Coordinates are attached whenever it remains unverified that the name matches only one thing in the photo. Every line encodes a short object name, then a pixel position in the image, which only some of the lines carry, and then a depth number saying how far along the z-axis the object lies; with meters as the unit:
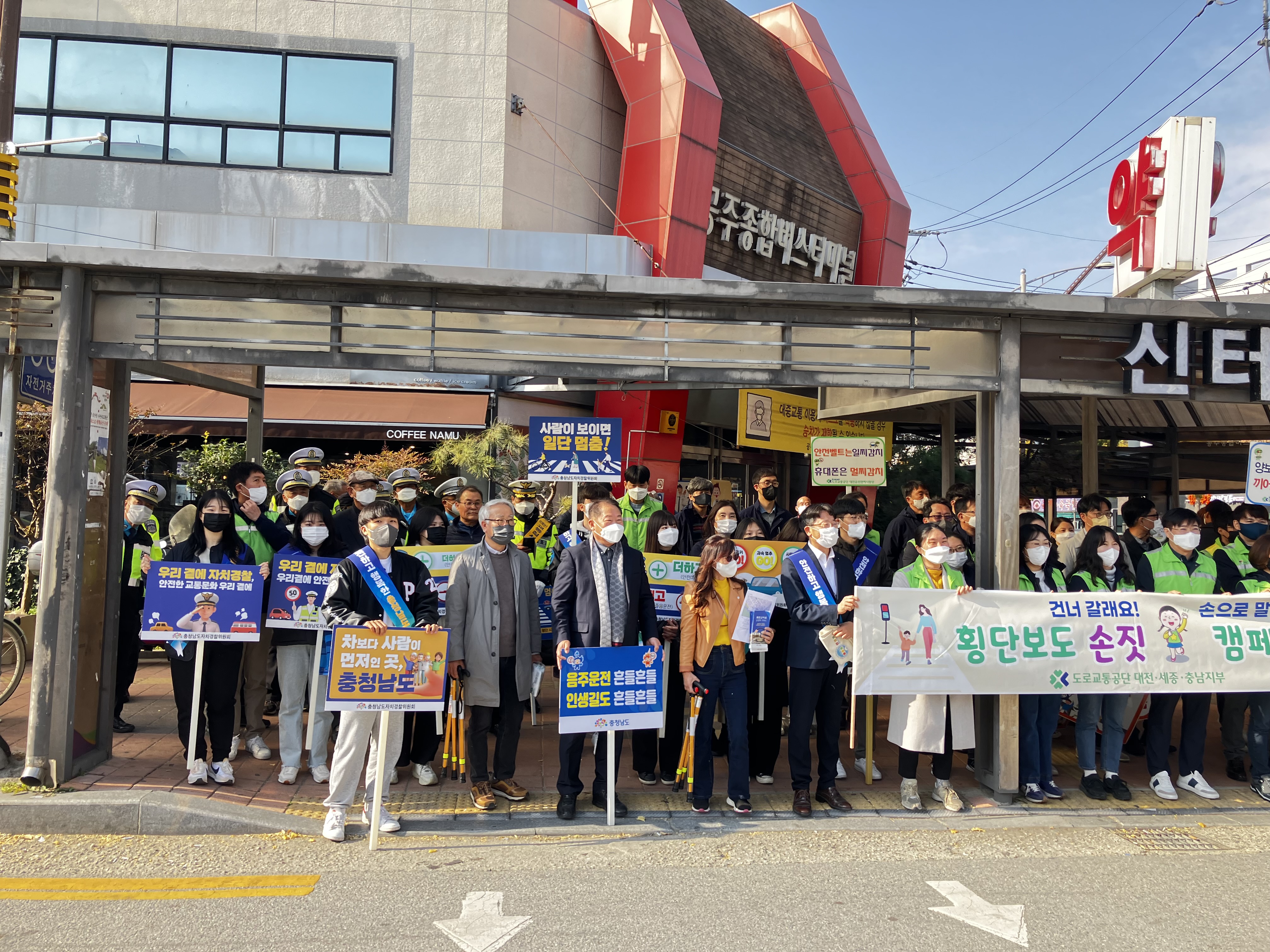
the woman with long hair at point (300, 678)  6.28
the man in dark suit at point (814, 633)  5.96
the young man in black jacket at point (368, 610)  5.45
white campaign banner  6.00
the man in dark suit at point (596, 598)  5.83
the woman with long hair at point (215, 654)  6.27
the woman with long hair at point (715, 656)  5.89
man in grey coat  5.85
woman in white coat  6.00
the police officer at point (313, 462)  8.09
